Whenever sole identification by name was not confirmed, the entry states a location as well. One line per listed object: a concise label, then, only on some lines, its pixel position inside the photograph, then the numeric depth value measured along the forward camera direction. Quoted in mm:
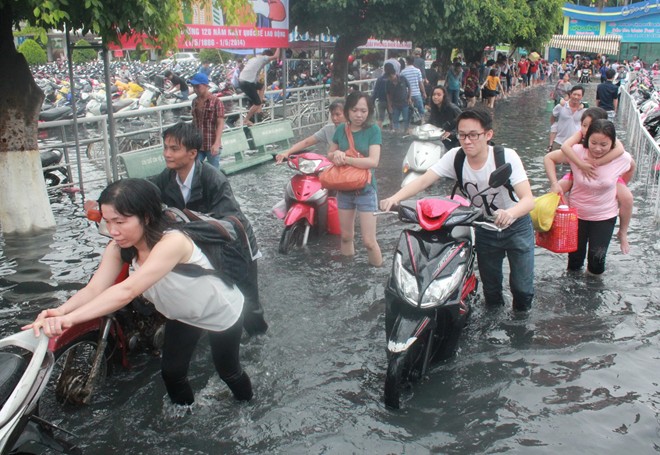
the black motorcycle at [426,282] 3562
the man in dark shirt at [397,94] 15203
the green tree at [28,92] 5797
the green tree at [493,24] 14102
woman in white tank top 2676
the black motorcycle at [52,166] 8781
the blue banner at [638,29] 50094
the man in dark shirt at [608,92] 13930
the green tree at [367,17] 13156
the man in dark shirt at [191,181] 3986
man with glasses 4008
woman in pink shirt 5004
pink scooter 6535
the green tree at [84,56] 40666
